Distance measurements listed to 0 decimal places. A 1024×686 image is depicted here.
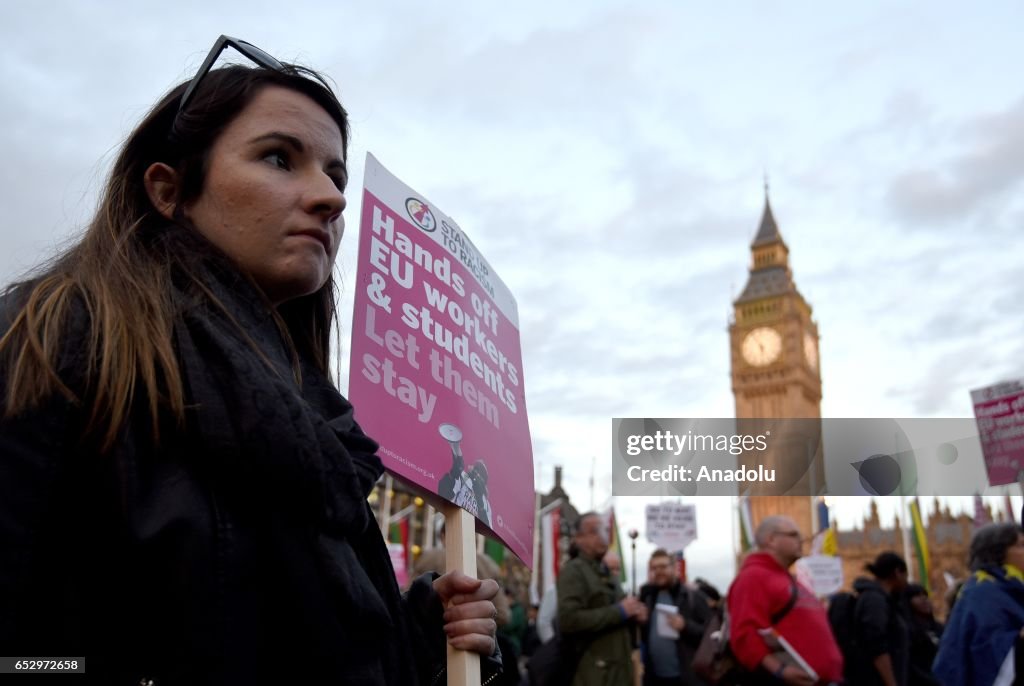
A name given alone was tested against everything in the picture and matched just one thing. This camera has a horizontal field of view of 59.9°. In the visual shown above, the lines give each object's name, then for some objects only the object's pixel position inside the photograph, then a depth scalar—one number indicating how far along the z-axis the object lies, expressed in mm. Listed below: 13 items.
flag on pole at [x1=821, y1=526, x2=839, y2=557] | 19247
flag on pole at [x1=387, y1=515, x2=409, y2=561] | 17062
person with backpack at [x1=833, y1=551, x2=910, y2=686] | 6148
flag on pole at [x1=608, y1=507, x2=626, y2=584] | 15293
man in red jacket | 4988
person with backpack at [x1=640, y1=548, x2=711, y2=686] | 6719
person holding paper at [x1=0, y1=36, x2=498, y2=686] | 1029
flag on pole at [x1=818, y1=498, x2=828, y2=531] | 20162
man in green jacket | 5949
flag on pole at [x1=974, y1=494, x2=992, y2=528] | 14961
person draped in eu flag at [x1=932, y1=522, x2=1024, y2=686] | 4805
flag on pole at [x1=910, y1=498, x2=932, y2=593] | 17328
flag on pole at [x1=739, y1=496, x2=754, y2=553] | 13894
